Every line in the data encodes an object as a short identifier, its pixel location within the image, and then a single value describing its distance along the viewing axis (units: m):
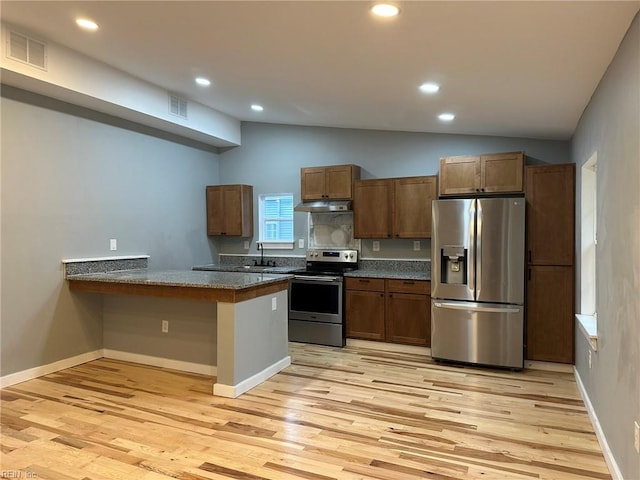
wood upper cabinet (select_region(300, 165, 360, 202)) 5.48
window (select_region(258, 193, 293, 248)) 6.24
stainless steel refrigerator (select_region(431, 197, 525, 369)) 4.25
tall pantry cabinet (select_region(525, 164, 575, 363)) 4.22
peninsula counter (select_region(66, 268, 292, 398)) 3.60
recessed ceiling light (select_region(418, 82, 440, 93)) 3.37
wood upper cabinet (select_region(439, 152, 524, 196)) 4.43
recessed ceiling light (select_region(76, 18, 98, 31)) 3.16
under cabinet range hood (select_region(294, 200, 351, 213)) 5.47
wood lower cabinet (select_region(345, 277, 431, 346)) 4.84
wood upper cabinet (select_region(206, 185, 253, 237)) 6.15
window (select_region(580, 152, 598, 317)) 3.77
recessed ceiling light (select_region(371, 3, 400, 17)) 2.22
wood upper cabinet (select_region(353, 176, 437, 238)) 5.05
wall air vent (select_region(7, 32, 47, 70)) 3.41
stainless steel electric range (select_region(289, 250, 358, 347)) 5.19
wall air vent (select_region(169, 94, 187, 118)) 5.00
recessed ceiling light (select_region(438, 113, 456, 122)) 4.25
